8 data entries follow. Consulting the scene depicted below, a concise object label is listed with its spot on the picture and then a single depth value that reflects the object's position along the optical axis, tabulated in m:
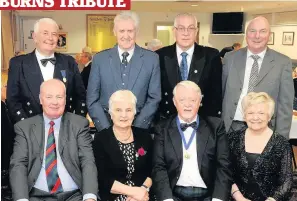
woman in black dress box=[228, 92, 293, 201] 2.65
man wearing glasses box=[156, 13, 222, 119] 3.15
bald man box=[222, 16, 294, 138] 3.12
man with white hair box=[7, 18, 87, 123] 3.02
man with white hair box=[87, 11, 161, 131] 3.01
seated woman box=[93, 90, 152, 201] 2.64
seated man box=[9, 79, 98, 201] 2.58
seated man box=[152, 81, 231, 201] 2.64
